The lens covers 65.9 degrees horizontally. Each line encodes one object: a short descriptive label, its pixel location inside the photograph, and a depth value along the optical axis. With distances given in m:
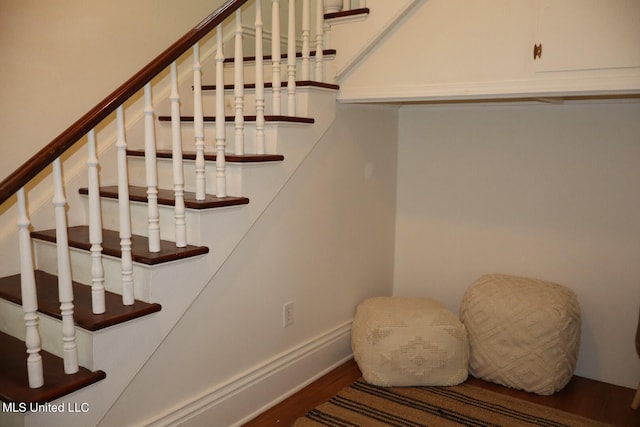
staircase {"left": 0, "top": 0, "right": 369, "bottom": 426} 1.68
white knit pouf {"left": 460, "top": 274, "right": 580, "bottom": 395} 2.59
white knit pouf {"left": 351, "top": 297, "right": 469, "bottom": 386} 2.69
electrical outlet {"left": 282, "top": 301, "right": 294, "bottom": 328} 2.63
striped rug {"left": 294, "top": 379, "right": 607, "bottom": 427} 2.40
